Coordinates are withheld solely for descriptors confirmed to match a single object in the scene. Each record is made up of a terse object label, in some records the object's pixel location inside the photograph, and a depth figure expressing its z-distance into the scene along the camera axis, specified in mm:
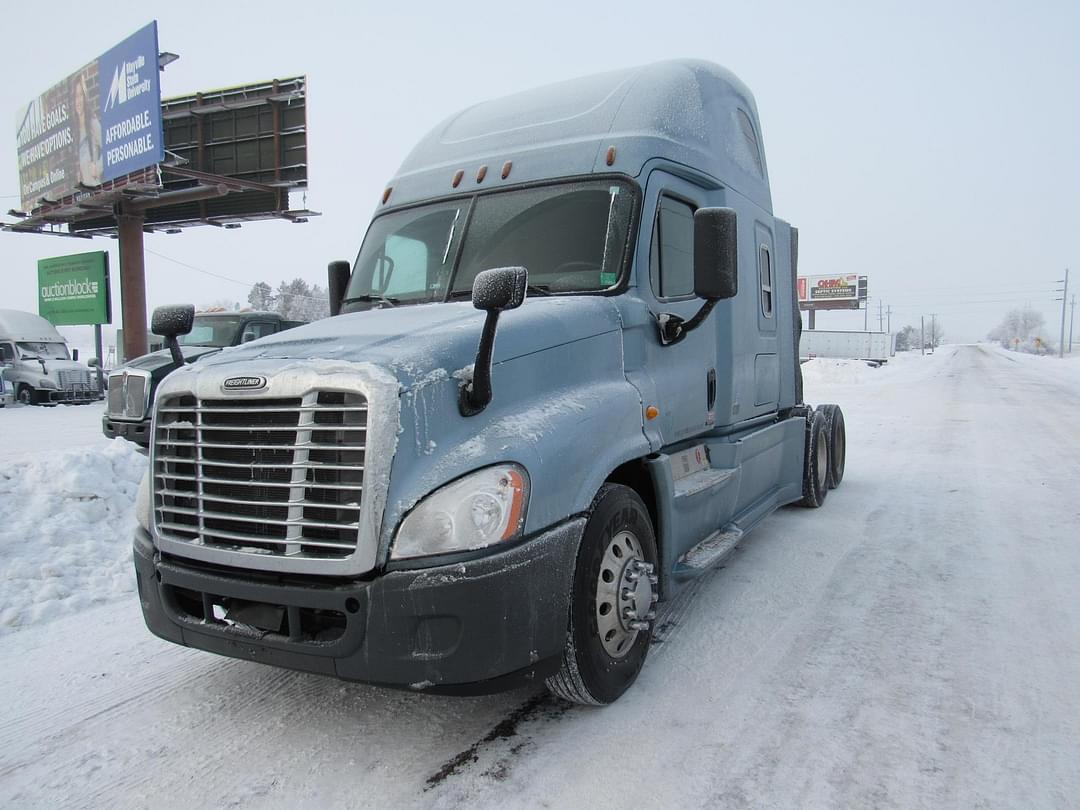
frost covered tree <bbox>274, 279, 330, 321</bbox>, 97188
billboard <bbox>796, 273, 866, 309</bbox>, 81062
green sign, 26875
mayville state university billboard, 21500
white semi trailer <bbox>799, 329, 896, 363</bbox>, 55594
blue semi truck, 2682
